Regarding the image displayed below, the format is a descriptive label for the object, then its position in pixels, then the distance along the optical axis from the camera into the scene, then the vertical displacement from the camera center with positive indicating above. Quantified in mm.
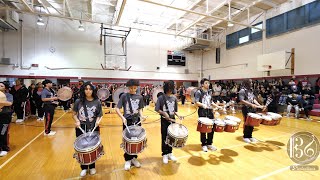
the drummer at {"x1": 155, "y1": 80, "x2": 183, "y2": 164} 3080 -394
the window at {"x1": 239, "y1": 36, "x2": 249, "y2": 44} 12546 +3537
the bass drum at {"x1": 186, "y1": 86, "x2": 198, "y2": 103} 10474 -325
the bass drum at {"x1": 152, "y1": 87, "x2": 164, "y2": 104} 8052 -240
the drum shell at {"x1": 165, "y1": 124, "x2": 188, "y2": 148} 2822 -868
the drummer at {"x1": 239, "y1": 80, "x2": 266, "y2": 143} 4352 -403
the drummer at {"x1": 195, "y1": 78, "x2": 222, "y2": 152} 3672 -343
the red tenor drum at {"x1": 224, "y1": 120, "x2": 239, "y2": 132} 3544 -799
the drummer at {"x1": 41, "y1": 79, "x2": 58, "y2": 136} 4559 -406
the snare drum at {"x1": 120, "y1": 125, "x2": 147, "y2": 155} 2559 -810
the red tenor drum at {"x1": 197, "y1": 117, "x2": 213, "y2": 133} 3340 -736
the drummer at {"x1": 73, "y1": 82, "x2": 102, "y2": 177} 2652 -372
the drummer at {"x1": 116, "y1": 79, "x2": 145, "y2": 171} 2871 -318
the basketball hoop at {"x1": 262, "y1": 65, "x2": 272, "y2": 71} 10139 +1215
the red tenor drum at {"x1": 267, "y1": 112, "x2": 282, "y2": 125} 4031 -714
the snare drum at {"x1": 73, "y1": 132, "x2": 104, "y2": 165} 2314 -828
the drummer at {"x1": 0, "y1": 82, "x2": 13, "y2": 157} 3506 -813
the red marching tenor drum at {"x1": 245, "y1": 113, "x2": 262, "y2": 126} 3966 -731
